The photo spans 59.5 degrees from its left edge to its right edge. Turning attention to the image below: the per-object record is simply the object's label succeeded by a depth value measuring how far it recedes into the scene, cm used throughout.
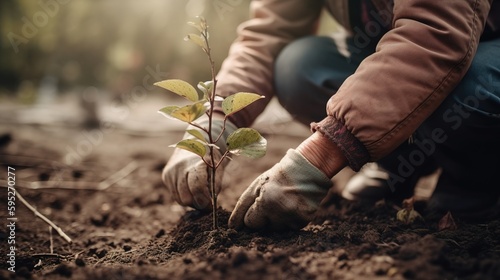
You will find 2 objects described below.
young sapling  113
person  119
